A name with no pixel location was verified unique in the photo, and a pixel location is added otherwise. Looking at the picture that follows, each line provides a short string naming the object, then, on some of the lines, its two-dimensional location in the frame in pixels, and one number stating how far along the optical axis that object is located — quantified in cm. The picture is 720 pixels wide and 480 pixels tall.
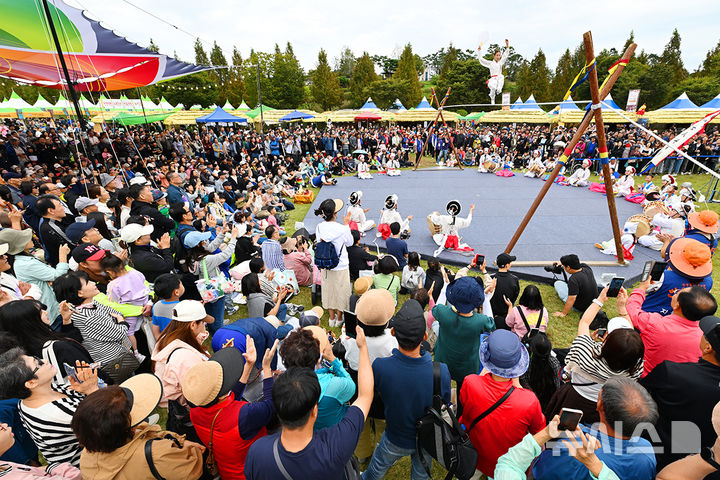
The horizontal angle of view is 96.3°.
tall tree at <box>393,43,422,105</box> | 4960
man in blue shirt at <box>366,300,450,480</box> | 213
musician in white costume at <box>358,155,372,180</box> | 1667
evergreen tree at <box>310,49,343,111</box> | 4547
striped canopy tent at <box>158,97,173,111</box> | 3160
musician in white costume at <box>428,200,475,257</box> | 743
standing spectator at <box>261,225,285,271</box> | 551
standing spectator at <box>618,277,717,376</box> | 260
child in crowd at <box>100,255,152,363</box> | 362
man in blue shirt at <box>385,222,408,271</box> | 630
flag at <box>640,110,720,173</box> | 463
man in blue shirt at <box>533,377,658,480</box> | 160
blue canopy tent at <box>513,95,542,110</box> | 2740
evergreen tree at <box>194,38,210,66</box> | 5216
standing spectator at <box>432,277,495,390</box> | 282
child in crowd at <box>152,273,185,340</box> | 339
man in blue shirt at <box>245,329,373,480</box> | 155
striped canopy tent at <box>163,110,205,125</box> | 2052
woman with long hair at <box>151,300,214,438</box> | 241
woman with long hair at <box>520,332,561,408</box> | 287
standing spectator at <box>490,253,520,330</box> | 420
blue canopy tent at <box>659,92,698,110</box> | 2156
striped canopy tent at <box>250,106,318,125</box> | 2265
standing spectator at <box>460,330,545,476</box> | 204
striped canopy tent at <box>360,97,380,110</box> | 2907
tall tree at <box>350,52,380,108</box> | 5216
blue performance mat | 748
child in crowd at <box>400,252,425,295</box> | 509
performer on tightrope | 1554
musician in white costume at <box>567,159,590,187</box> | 1403
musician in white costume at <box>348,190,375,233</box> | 830
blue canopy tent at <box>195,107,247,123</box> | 1888
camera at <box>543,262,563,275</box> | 517
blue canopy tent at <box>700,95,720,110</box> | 1925
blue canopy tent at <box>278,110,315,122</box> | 2216
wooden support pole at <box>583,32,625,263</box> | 516
